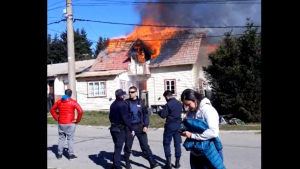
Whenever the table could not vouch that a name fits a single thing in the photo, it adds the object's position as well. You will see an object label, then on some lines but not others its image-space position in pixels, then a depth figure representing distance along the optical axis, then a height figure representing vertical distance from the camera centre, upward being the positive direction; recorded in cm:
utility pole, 1436 +118
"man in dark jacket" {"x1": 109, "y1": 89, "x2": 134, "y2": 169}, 648 -65
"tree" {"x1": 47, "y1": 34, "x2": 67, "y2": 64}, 5450 +617
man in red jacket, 767 -55
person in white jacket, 396 -32
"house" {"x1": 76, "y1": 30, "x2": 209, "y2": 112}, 2536 +131
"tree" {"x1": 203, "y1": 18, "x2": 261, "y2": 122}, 1619 +74
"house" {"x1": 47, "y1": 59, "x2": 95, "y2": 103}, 2752 +97
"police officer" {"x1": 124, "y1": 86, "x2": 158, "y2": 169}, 676 -64
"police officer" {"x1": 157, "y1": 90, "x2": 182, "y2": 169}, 663 -61
